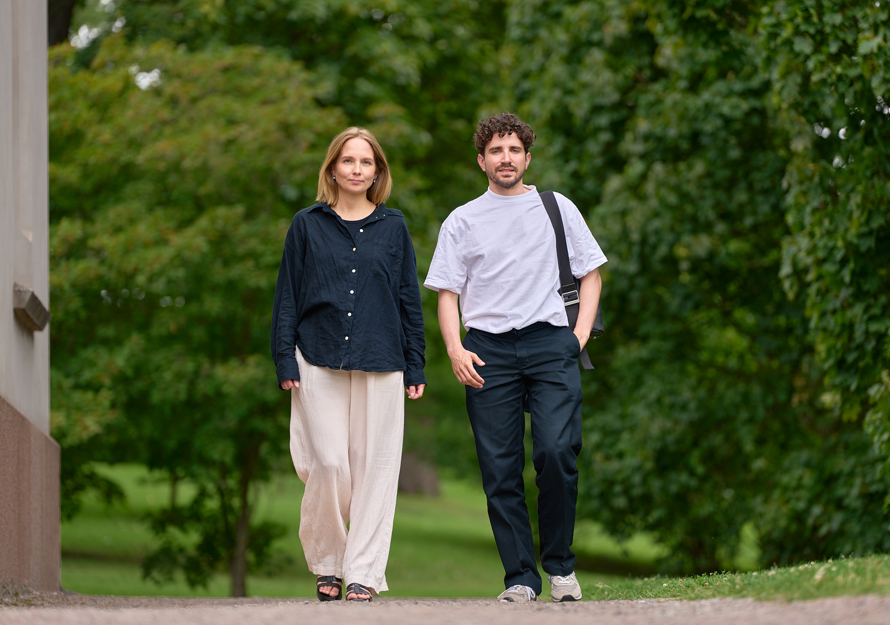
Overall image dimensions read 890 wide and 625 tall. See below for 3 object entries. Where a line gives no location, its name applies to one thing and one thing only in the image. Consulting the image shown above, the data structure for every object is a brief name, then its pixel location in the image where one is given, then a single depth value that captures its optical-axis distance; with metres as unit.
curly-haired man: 10.15
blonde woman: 10.16
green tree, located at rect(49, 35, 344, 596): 23.84
